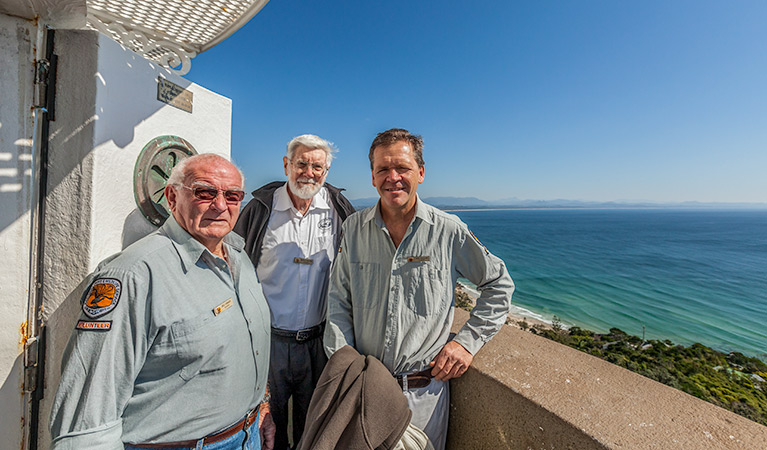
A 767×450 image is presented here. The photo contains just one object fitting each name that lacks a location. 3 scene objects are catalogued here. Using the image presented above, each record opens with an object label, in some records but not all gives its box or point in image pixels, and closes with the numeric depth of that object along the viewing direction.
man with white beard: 2.59
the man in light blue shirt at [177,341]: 1.27
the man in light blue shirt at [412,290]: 1.97
